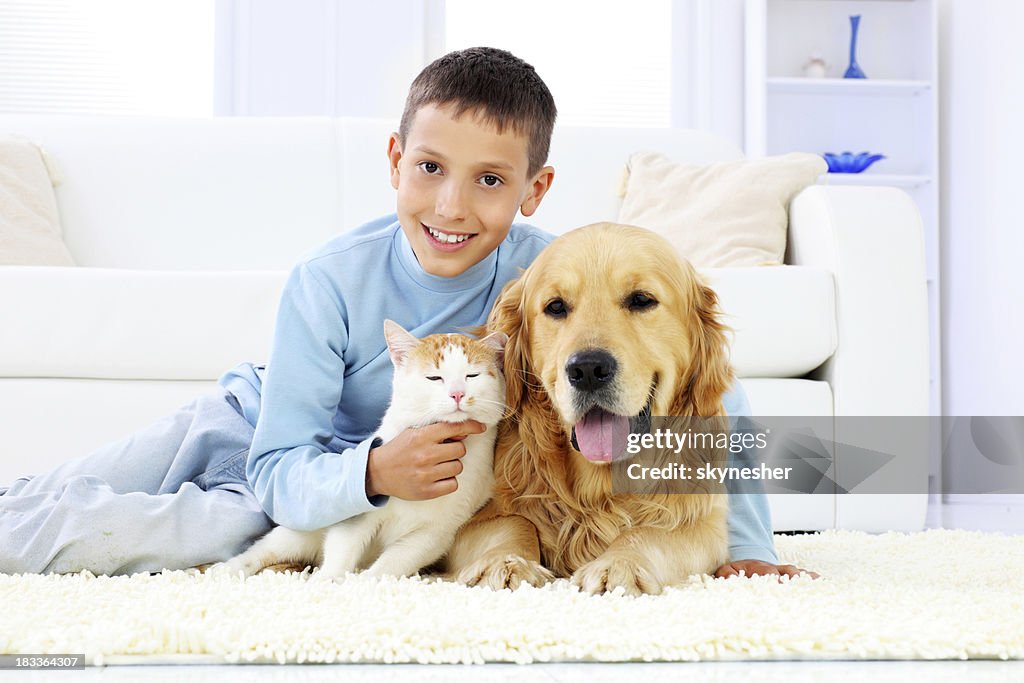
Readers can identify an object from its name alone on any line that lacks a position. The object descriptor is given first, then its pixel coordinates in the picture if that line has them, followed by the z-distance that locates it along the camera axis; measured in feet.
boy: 4.12
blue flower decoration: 14.74
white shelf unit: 15.55
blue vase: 15.37
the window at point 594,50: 15.74
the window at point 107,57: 14.66
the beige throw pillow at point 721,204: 8.45
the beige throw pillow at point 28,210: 8.28
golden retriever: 3.87
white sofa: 6.56
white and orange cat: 4.06
